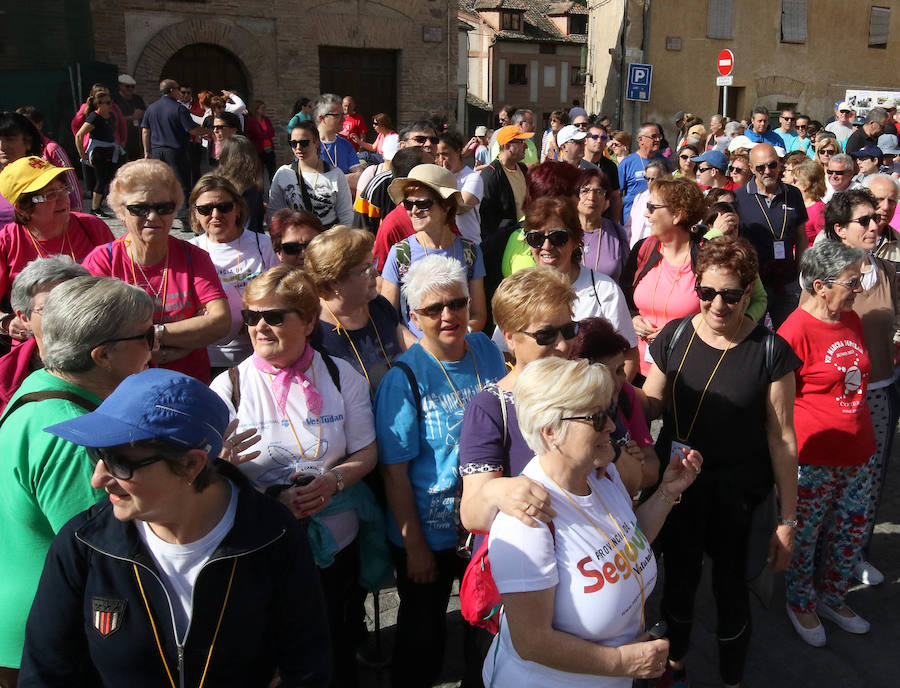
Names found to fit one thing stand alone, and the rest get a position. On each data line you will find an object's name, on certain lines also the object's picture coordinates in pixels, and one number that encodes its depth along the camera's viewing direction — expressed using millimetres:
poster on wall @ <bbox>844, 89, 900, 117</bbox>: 18312
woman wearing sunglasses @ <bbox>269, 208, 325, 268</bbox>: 3949
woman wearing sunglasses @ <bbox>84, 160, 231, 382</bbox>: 3244
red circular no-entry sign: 14612
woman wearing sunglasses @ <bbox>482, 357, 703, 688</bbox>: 1943
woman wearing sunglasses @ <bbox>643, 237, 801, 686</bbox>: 2928
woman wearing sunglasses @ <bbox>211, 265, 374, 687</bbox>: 2545
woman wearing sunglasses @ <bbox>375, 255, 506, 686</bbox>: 2699
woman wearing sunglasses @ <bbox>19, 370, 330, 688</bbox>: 1754
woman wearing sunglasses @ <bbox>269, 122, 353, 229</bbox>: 5664
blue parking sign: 16250
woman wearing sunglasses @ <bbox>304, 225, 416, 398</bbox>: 3127
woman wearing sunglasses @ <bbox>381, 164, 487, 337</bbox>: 4074
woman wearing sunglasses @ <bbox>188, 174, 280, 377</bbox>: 3951
